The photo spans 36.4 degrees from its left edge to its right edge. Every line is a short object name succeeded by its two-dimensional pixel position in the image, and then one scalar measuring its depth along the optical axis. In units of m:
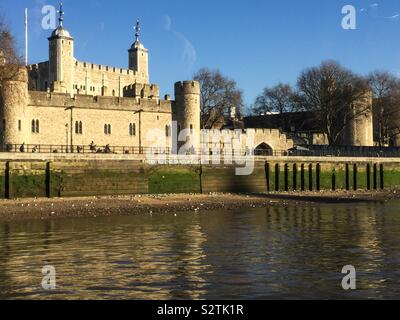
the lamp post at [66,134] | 51.03
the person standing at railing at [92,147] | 49.97
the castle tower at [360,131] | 78.38
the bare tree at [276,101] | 92.38
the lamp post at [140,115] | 55.24
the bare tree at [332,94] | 71.81
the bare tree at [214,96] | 73.44
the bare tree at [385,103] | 82.25
